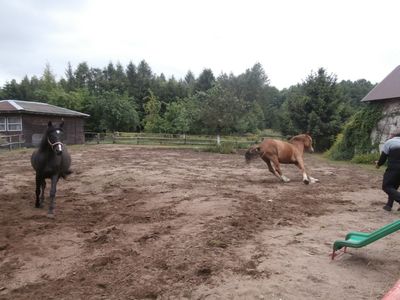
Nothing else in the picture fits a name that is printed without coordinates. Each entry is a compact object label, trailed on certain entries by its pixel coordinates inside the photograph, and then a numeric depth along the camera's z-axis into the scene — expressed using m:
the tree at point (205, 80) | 55.28
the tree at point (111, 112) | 37.66
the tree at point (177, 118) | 36.66
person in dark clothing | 5.97
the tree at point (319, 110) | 25.64
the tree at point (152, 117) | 39.12
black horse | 6.34
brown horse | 10.08
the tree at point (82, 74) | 63.62
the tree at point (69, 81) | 57.65
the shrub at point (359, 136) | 18.47
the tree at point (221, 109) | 27.59
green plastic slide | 3.76
